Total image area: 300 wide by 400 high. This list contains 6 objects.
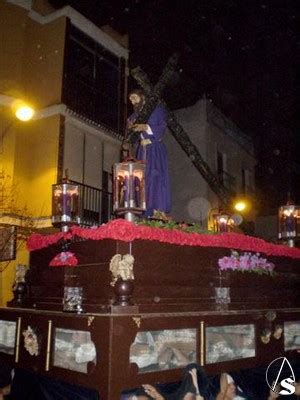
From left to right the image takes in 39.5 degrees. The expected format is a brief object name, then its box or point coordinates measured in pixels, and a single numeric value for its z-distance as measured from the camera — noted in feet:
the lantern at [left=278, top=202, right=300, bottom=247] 34.71
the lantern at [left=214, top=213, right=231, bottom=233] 46.78
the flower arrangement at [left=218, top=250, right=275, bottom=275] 27.32
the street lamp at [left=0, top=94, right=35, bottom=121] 51.80
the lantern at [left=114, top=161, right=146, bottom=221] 24.08
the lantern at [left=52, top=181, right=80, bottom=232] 27.94
